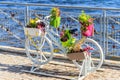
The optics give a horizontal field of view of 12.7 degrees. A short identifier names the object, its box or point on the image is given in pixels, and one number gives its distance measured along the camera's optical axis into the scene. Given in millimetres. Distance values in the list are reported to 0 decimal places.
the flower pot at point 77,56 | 9642
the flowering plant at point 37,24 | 10394
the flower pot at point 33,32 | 10310
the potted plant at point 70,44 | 9688
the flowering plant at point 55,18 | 10338
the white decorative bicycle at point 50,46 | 10023
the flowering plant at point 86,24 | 9605
